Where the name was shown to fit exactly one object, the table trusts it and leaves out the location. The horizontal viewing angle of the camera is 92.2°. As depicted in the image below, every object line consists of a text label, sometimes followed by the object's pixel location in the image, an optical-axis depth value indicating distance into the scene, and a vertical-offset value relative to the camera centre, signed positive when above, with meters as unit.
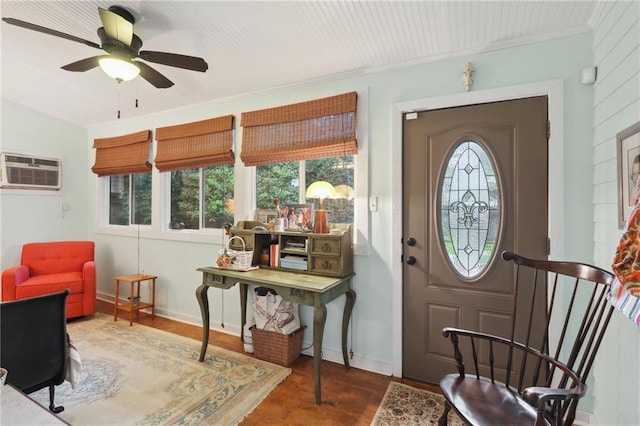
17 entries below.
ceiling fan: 1.92 +1.04
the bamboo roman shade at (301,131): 2.62 +0.75
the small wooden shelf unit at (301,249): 2.48 -0.32
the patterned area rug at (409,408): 1.94 -1.31
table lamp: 2.58 +0.15
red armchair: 3.35 -0.75
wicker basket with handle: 2.65 -0.41
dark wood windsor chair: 1.16 -0.76
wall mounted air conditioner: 3.88 +0.52
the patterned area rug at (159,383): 2.00 -1.31
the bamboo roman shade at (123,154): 3.90 +0.77
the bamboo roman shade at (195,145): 3.28 +0.76
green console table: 2.14 -0.58
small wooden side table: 3.53 -1.08
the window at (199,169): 3.33 +0.51
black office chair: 1.68 -0.76
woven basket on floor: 2.65 -1.17
